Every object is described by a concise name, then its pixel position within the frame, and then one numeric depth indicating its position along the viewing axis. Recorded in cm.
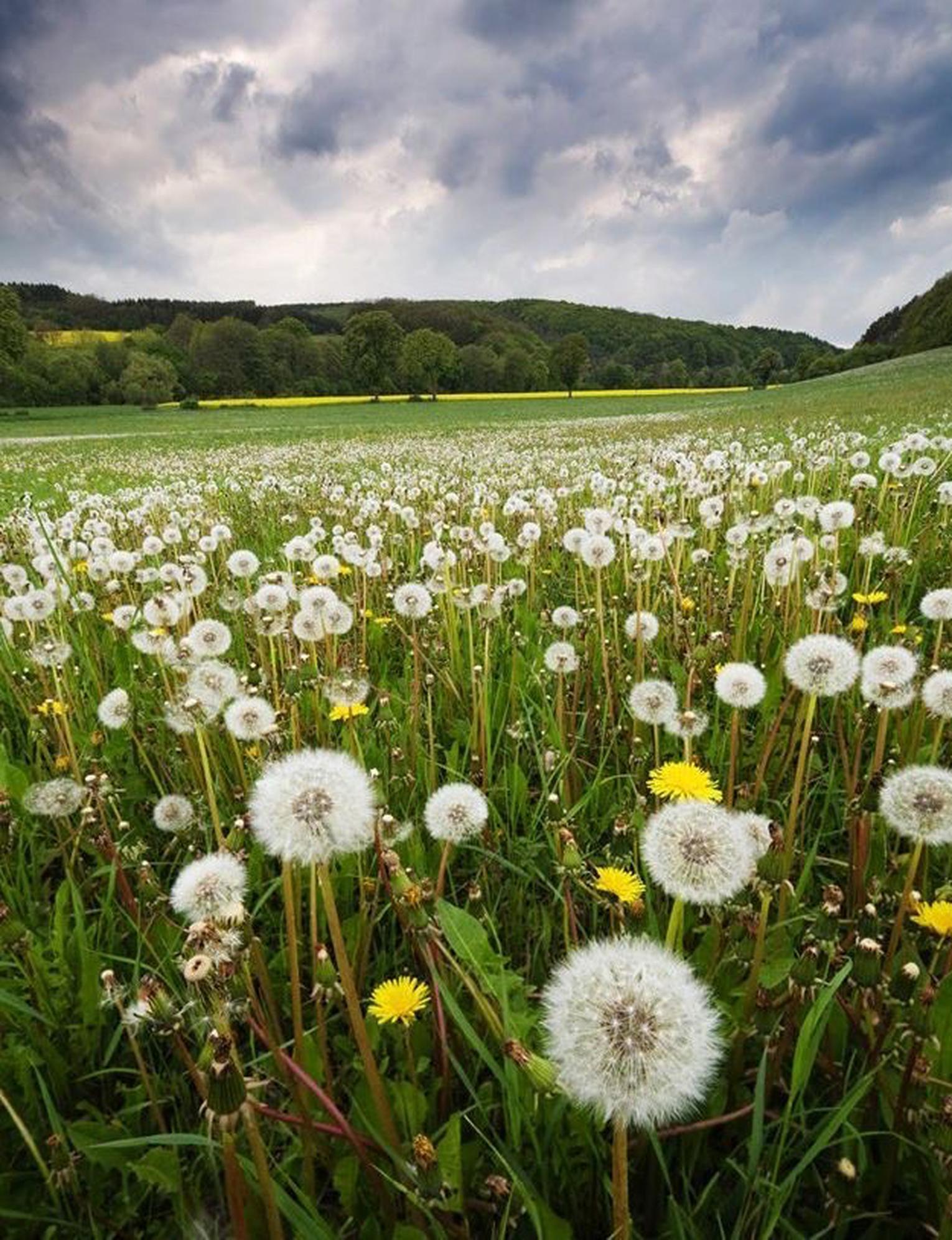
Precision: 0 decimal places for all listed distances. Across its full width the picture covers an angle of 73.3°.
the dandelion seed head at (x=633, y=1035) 20
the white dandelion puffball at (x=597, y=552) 65
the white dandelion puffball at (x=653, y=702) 47
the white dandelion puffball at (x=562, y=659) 54
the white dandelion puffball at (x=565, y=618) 67
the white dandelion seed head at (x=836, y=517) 73
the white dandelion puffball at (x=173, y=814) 43
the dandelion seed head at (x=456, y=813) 35
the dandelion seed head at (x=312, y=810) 25
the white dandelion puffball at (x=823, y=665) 38
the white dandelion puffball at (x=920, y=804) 29
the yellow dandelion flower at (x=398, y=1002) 29
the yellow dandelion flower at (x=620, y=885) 33
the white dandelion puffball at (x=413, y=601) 65
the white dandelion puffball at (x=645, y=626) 63
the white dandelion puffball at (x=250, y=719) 39
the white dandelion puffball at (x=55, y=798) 44
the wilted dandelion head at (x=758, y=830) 30
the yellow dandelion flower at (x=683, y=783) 38
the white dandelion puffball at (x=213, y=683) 44
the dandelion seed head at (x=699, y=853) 26
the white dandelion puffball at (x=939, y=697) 38
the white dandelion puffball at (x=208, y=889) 27
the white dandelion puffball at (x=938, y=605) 54
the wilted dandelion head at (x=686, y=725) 38
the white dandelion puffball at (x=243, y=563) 77
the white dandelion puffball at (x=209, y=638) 56
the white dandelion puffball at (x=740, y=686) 42
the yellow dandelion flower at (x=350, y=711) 47
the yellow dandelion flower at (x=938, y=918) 30
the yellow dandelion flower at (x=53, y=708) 49
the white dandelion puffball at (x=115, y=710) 51
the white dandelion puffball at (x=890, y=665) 41
